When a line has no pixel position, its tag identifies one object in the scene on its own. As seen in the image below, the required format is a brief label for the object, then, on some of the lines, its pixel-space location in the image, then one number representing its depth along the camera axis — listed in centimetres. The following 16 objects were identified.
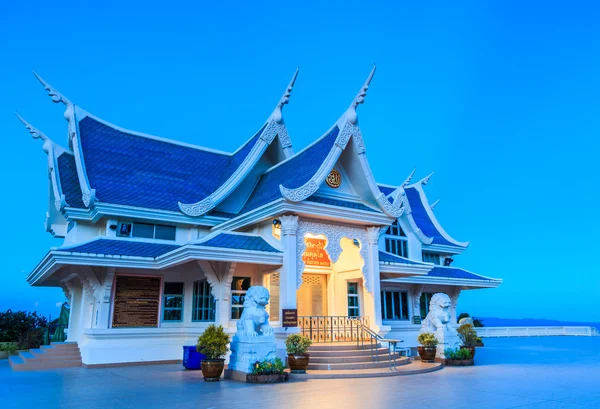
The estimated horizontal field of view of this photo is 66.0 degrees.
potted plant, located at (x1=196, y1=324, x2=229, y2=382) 881
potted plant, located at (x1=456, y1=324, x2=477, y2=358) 1253
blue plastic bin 1077
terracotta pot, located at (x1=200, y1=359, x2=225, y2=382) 878
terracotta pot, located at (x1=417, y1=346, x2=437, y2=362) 1178
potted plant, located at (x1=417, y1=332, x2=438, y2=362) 1180
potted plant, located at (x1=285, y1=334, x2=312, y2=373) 972
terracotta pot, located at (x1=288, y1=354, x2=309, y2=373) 971
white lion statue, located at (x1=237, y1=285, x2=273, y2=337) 944
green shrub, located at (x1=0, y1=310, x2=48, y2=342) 1881
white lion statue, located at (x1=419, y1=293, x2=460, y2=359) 1211
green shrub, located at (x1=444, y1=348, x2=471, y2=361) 1159
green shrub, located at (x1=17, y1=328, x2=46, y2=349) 1575
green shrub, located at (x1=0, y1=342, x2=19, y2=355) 1587
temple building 1168
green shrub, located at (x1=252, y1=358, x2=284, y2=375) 870
